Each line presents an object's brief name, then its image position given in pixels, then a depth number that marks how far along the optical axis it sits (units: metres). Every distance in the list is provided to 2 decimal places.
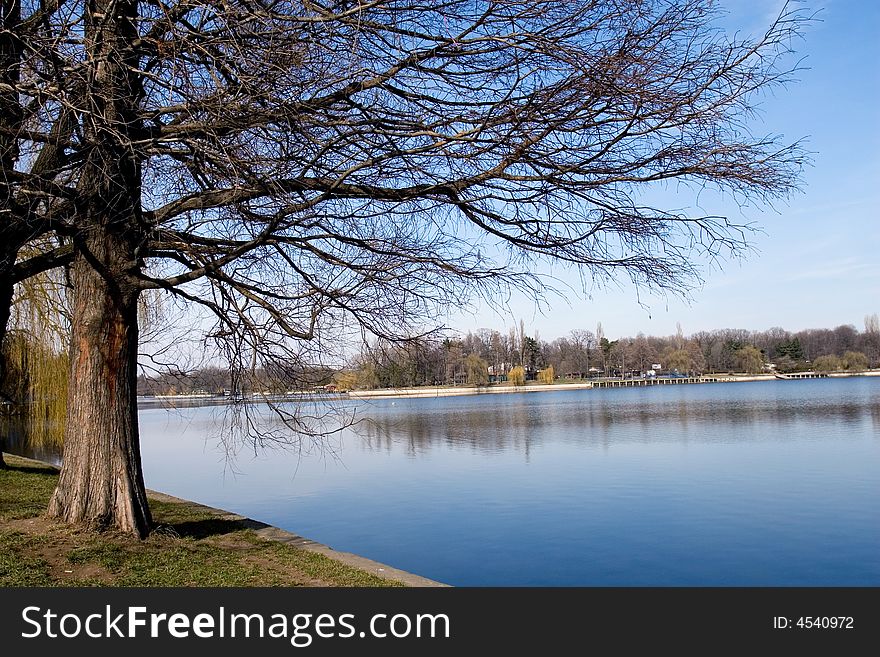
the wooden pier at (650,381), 111.12
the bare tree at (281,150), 6.55
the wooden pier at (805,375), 112.94
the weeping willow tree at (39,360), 19.11
